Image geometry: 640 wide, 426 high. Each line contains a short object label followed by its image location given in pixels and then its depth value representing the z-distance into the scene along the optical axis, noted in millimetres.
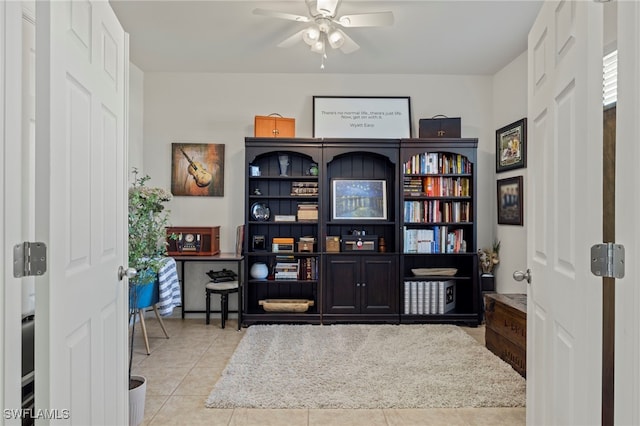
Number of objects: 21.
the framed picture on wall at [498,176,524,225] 4090
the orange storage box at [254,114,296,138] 4336
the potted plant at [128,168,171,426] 2283
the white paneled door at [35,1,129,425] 1090
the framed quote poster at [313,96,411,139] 4598
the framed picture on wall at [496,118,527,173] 4016
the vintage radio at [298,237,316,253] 4391
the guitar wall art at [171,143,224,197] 4664
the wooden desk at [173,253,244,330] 4160
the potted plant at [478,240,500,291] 4418
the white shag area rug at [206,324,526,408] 2533
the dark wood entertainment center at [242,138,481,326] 4312
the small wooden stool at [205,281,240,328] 4168
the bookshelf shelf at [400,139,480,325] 4328
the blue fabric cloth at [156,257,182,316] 3453
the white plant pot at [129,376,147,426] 2225
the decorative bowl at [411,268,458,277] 4426
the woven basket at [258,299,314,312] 4305
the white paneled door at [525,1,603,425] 1101
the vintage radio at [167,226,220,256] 4328
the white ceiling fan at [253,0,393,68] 2805
